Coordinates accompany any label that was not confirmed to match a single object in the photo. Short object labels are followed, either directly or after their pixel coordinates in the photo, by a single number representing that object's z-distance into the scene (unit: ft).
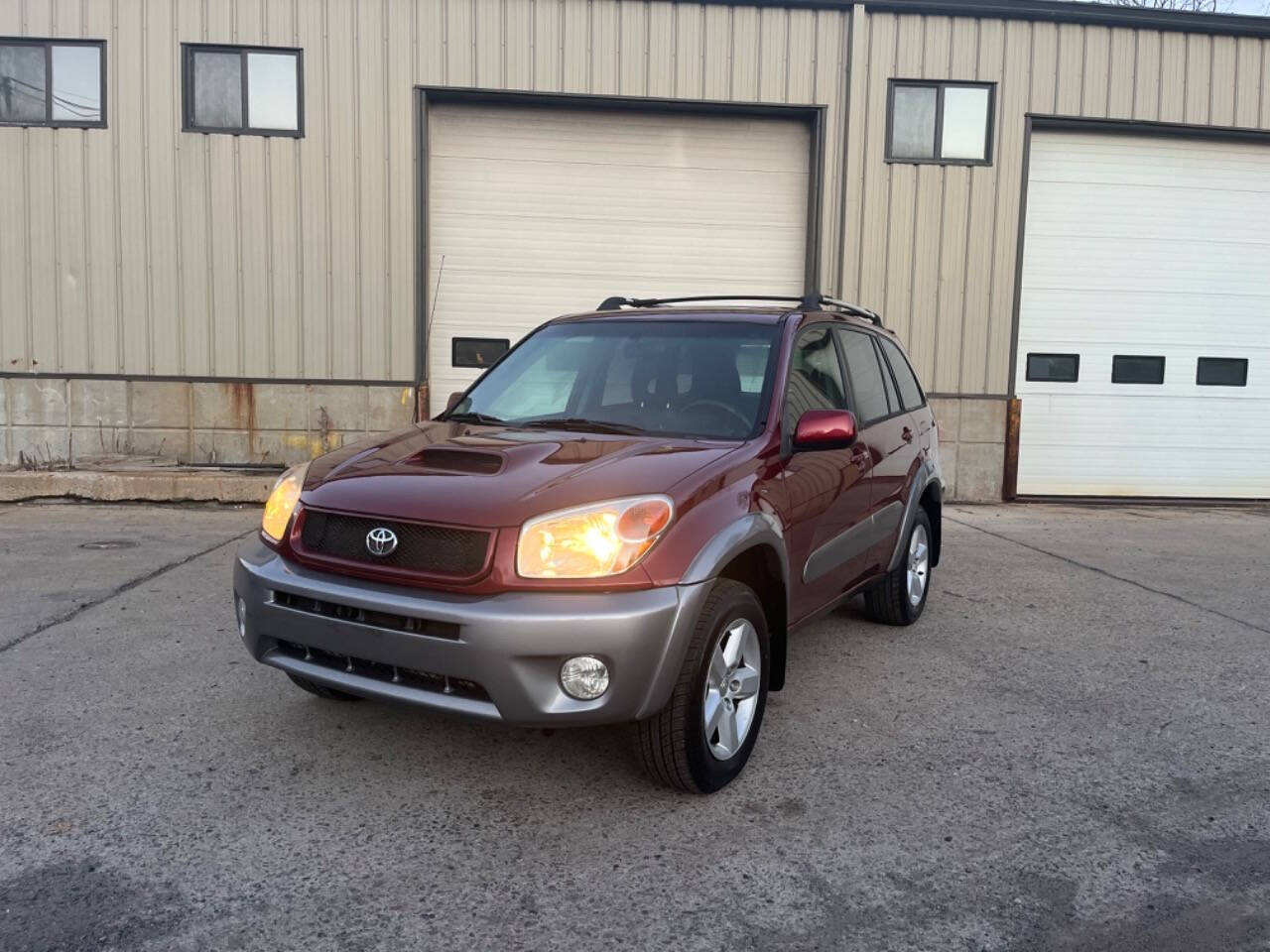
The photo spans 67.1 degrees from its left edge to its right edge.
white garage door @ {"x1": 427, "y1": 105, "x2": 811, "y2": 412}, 34.68
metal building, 32.91
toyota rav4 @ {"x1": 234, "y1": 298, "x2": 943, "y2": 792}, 9.36
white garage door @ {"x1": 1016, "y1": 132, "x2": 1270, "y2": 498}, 35.78
